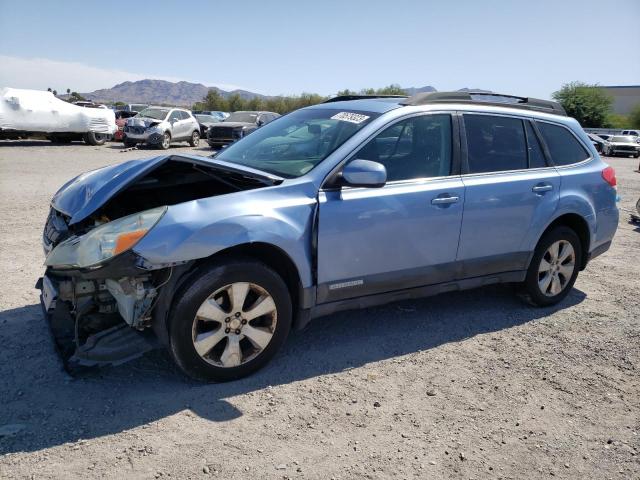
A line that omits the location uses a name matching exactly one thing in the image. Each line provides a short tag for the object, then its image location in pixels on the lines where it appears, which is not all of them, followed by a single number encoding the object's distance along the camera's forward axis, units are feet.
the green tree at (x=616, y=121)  202.84
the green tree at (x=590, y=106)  199.62
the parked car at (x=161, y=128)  68.64
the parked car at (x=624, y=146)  108.88
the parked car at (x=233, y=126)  72.43
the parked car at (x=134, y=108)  114.13
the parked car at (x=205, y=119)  98.21
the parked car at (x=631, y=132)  129.80
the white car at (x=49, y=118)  63.05
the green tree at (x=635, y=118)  212.43
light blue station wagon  10.08
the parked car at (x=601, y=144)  110.93
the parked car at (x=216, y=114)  131.75
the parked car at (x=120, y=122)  77.41
